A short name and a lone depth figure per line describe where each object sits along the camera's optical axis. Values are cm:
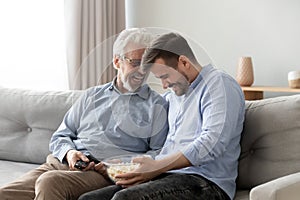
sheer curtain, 366
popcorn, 207
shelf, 319
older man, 214
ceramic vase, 335
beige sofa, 212
